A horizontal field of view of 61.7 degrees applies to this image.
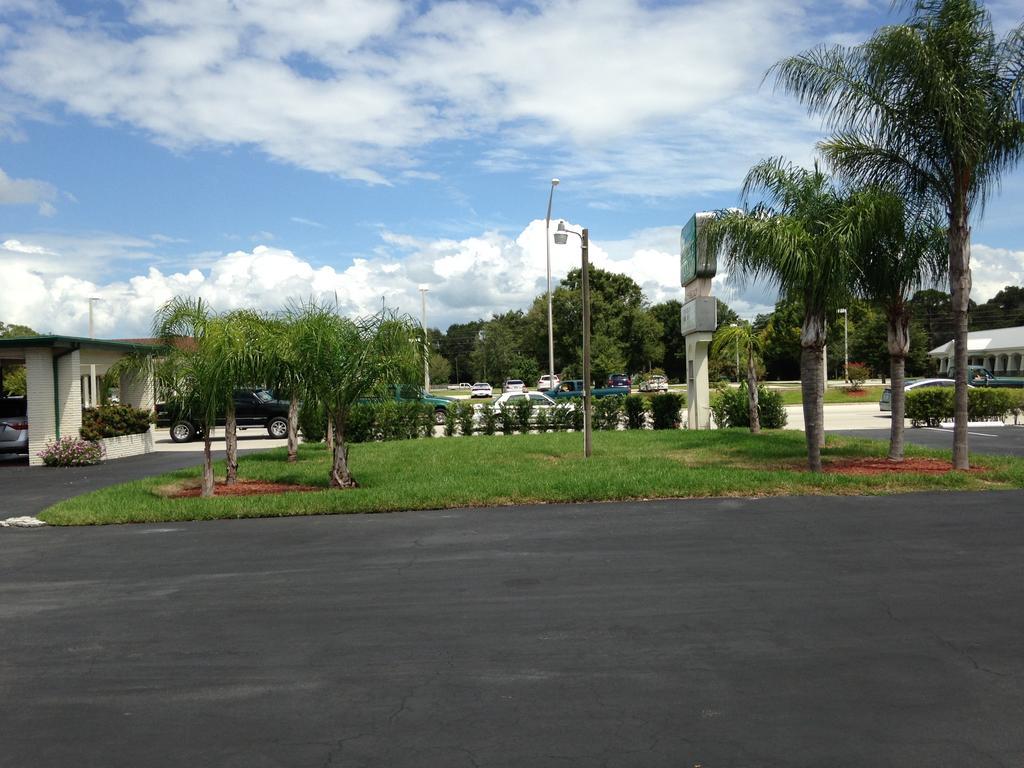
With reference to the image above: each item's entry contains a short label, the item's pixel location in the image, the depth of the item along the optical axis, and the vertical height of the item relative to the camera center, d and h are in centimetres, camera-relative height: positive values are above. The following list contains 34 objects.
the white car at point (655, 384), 5514 +37
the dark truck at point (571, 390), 3982 +6
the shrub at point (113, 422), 2205 -42
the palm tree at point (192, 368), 1378 +59
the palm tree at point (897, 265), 1513 +218
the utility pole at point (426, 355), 1479 +72
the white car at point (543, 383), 6034 +76
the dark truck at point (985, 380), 4028 -7
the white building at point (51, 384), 2083 +60
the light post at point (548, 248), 3450 +591
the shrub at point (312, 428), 2331 -78
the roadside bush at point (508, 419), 2486 -72
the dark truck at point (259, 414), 2822 -41
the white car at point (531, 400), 2526 -24
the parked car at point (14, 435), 2181 -65
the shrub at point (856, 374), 5172 +55
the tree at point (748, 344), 2158 +111
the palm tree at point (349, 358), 1387 +66
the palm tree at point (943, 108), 1407 +456
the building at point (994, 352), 6081 +198
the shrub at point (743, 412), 2403 -70
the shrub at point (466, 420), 2480 -71
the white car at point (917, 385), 3231 -15
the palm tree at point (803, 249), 1454 +234
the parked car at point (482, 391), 5996 +27
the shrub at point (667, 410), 2481 -61
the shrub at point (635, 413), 2508 -67
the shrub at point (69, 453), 2069 -110
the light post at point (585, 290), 1820 +221
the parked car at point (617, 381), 5016 +54
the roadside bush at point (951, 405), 2683 -81
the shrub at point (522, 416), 2486 -65
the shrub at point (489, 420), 2481 -74
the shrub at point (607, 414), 2494 -67
